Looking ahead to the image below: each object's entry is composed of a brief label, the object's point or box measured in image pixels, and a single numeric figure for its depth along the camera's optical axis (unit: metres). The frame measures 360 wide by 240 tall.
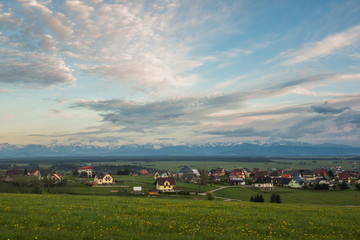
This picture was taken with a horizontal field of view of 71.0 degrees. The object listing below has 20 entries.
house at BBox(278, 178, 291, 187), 134.85
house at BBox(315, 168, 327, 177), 166.02
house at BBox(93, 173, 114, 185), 118.62
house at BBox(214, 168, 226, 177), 184.62
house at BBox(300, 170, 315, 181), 163.96
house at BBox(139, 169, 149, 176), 190.00
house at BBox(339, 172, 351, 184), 143.46
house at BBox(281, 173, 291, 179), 158.50
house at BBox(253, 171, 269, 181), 151.45
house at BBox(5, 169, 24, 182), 75.76
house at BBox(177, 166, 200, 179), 158.94
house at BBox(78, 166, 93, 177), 167.34
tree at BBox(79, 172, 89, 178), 147.98
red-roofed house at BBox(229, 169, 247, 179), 157.52
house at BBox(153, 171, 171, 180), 141.90
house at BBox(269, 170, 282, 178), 155.88
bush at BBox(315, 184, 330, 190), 111.12
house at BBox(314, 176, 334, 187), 138.80
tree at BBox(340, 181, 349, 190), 110.95
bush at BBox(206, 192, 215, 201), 57.55
